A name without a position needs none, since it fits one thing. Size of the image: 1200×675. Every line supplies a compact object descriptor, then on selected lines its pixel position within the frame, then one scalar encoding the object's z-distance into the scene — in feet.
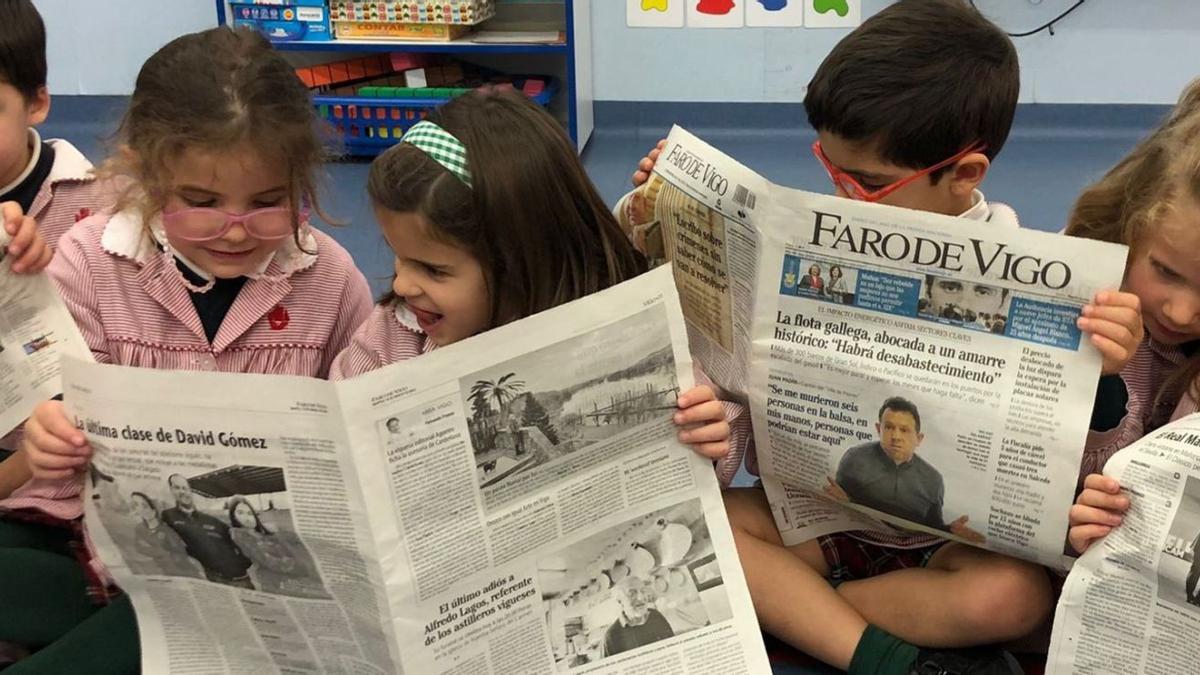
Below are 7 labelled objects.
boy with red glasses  3.37
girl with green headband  3.09
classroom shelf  9.14
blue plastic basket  9.32
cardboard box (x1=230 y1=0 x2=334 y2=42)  9.26
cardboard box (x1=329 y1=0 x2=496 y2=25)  8.95
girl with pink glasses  3.30
